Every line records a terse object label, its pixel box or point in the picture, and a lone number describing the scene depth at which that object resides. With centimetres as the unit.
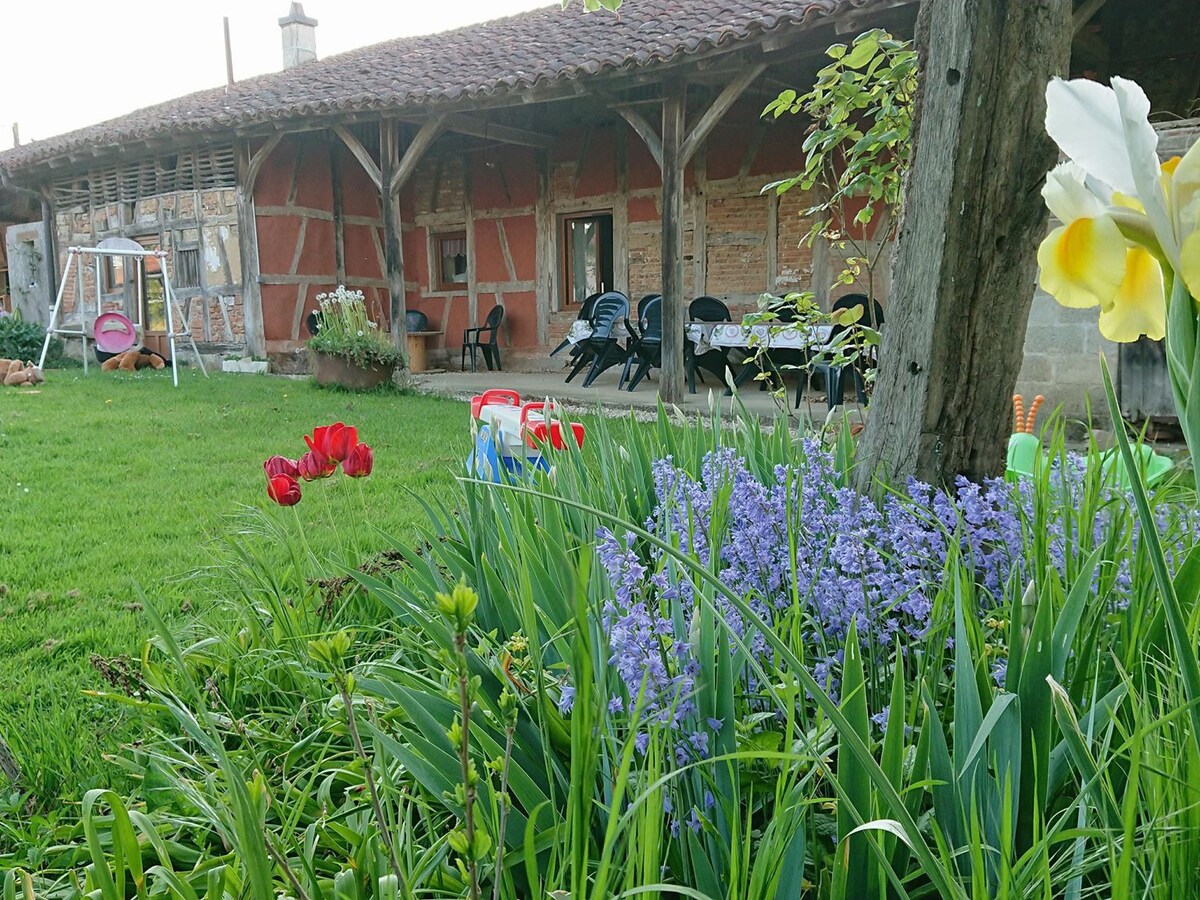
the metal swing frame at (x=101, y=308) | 948
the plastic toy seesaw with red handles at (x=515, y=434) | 194
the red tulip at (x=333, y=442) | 176
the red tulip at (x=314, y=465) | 176
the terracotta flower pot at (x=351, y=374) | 852
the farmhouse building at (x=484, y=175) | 725
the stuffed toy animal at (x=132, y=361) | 1094
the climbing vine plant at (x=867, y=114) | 249
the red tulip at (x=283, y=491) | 166
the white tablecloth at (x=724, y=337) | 696
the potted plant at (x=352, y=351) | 845
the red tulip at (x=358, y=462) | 177
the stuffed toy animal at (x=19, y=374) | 889
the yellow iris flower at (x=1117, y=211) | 50
